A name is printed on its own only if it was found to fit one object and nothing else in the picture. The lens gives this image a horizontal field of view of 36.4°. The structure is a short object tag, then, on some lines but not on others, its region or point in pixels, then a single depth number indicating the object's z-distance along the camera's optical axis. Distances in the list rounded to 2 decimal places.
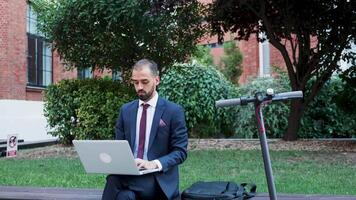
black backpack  3.48
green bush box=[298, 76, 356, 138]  14.56
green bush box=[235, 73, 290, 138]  14.52
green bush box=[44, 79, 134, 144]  11.79
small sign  10.00
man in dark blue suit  3.75
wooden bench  4.79
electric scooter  3.12
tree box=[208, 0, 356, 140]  10.99
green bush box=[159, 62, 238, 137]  15.20
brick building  17.62
